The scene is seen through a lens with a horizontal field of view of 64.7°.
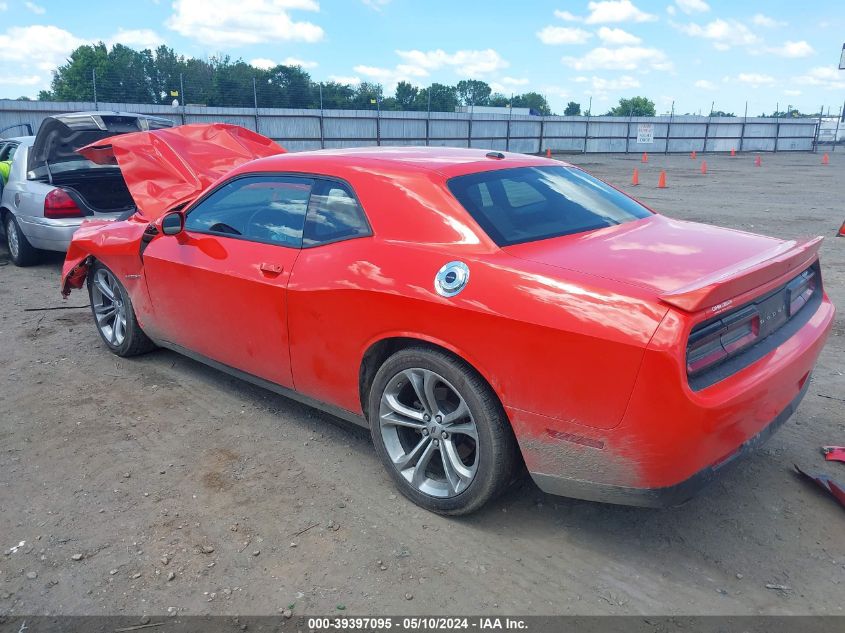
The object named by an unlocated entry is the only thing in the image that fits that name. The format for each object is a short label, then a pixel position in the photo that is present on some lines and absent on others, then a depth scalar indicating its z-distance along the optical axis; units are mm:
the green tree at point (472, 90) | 102125
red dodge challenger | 2398
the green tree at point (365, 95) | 44969
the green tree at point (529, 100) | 102388
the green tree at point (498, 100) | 89250
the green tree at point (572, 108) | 93688
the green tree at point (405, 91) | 74000
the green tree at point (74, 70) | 60681
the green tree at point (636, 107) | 103712
